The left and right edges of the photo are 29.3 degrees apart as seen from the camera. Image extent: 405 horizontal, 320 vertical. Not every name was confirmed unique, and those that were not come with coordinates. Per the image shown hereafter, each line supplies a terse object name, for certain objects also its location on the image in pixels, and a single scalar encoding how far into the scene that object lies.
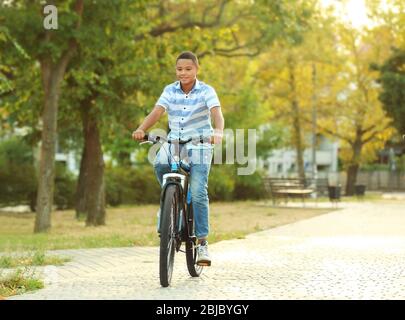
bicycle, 6.46
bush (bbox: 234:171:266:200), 35.41
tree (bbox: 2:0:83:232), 16.50
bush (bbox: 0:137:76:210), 29.39
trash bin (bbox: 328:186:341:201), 26.59
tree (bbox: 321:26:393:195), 39.19
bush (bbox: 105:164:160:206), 31.86
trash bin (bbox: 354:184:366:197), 34.88
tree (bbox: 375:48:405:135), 31.38
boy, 6.98
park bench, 26.25
